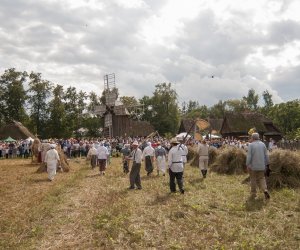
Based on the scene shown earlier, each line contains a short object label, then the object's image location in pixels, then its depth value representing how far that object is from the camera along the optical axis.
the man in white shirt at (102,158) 13.64
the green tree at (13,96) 39.45
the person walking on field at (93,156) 16.21
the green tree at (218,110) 69.59
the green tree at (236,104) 65.46
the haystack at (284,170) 8.97
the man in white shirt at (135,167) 9.96
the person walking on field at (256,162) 7.97
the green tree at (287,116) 46.59
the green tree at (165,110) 51.53
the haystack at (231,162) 12.52
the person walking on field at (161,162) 12.89
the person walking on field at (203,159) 11.66
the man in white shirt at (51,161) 11.96
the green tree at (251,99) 67.24
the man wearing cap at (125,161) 13.48
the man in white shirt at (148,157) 12.81
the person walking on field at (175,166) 8.85
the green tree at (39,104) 39.72
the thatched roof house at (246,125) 36.10
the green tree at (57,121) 39.07
